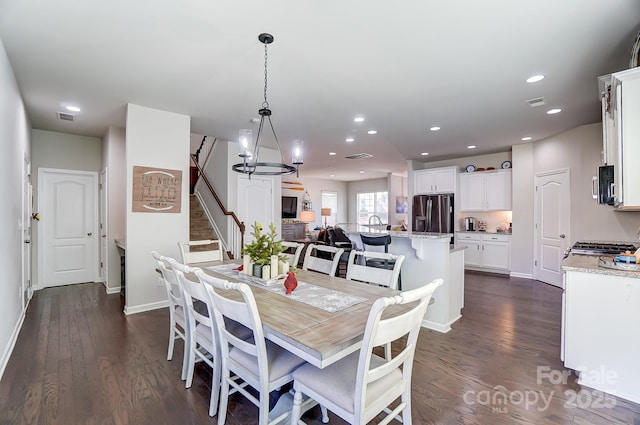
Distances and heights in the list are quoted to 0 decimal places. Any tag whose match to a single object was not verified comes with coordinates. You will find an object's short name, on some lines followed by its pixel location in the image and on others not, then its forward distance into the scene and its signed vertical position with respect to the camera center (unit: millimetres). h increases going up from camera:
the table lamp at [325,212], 11750 +32
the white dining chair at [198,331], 1851 -839
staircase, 5811 -221
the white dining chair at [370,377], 1288 -818
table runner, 1869 -553
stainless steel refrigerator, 7168 -5
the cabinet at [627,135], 2186 +563
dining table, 1358 -560
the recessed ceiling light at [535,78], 3119 +1381
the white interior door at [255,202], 6012 +222
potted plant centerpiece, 2465 -340
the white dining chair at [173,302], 2328 -702
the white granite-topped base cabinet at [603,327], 2154 -844
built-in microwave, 2601 +242
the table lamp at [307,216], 10529 -107
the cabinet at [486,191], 6645 +494
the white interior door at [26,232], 3857 -248
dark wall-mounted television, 10716 +240
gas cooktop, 3293 -399
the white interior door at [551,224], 5371 -198
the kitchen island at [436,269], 3389 -649
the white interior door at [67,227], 5211 -239
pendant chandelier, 2816 +575
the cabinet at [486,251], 6547 -834
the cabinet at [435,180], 7250 +791
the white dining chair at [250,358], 1500 -828
